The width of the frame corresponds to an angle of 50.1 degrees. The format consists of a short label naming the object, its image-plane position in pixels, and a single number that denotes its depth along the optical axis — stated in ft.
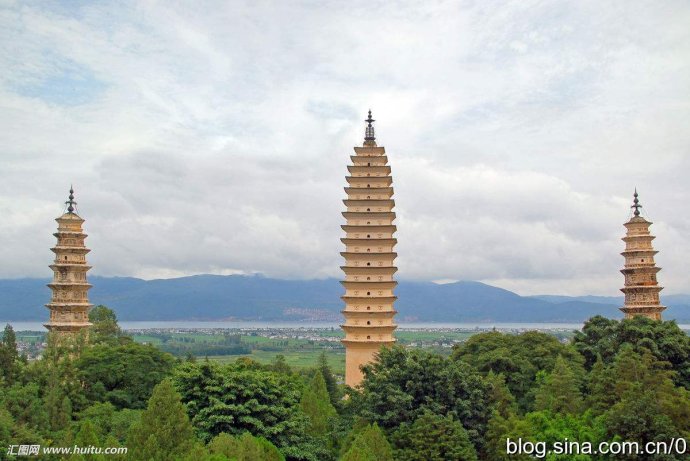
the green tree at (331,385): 169.29
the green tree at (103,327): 173.68
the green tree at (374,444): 91.45
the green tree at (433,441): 100.68
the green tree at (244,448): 86.43
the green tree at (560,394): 109.50
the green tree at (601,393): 104.32
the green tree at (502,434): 98.37
